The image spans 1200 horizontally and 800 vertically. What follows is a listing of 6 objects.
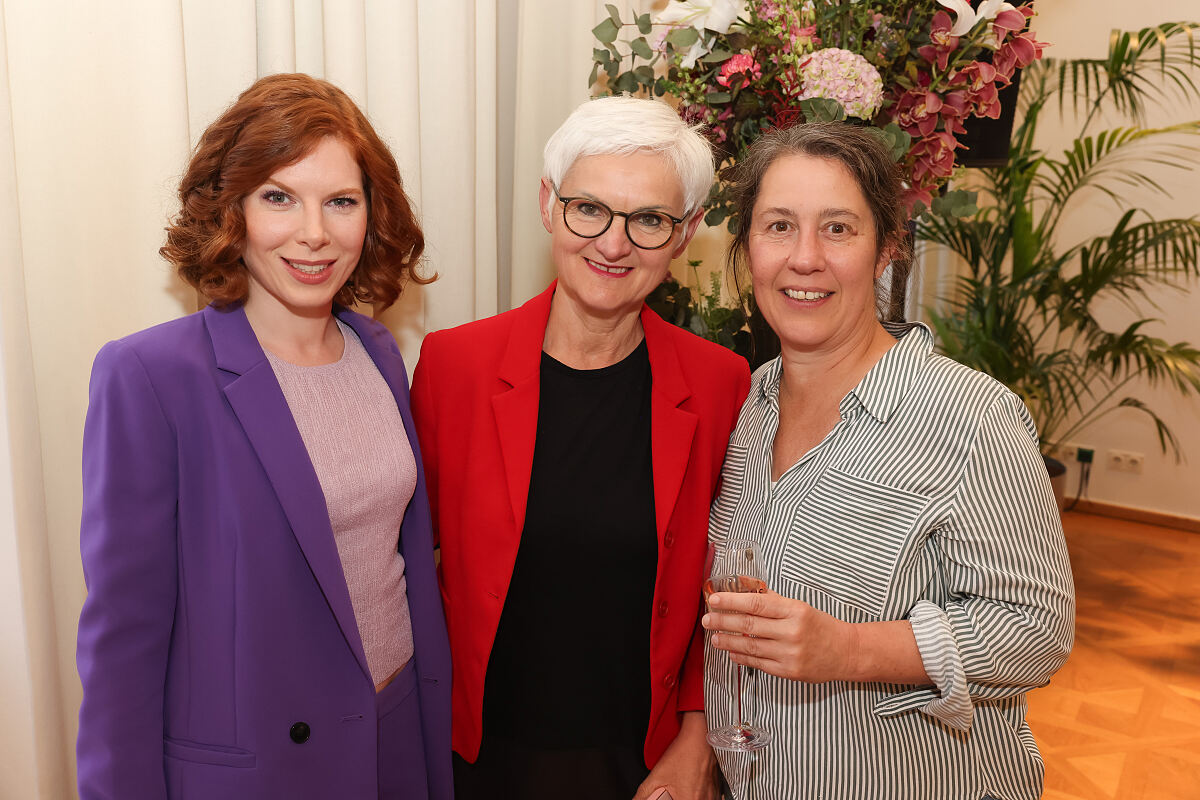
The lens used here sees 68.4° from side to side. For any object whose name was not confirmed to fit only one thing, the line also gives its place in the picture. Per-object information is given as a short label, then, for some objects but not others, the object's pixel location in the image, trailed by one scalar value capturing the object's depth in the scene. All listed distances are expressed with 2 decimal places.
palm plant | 4.84
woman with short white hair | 1.66
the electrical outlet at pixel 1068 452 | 6.47
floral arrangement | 1.79
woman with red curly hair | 1.24
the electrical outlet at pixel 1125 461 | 6.29
